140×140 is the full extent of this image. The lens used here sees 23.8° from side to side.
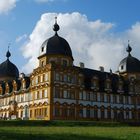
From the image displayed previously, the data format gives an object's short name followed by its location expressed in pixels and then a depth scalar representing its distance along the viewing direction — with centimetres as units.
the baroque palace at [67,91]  6047
